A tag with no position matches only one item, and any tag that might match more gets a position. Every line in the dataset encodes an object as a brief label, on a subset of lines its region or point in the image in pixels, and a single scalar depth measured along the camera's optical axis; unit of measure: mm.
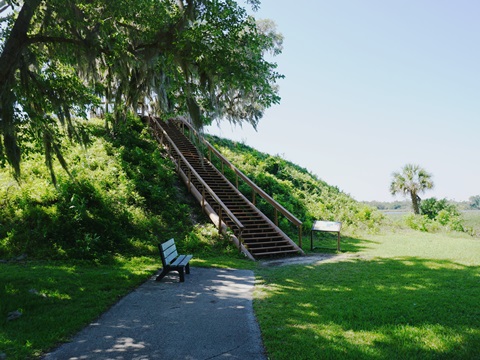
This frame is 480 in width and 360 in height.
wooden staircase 13039
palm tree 37312
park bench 8406
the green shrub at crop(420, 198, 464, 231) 23423
